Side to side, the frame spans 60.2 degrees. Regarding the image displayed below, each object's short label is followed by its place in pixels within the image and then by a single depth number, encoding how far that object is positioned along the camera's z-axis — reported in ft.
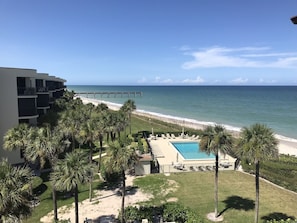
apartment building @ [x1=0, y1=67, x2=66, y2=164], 95.30
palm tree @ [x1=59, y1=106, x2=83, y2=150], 85.92
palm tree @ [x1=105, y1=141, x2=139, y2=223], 56.75
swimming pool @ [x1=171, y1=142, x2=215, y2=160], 119.30
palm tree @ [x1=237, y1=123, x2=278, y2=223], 53.36
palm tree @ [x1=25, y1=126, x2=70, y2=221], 59.57
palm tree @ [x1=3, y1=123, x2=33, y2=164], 79.04
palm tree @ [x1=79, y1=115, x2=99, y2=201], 84.74
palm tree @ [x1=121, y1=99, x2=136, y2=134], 144.87
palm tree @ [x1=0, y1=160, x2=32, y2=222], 34.78
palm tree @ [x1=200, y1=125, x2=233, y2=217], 62.40
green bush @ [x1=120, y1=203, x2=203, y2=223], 60.08
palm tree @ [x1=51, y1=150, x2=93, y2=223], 49.21
